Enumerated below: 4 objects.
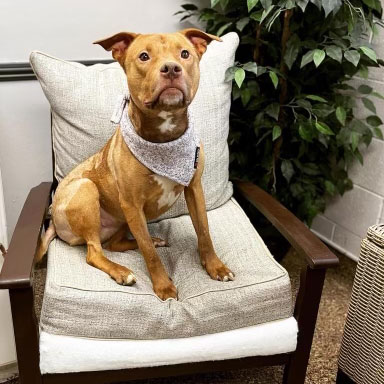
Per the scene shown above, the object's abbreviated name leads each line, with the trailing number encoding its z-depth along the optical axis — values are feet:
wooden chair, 3.92
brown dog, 3.95
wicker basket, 4.58
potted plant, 5.85
